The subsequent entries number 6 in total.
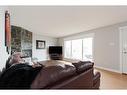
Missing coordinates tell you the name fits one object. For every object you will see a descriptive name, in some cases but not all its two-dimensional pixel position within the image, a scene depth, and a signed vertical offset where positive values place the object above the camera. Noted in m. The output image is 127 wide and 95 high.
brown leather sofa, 0.70 -0.34
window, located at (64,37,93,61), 4.35 -0.12
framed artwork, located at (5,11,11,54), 1.55 +0.41
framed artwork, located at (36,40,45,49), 5.44 +0.22
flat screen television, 5.98 -0.20
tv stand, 5.93 -0.78
